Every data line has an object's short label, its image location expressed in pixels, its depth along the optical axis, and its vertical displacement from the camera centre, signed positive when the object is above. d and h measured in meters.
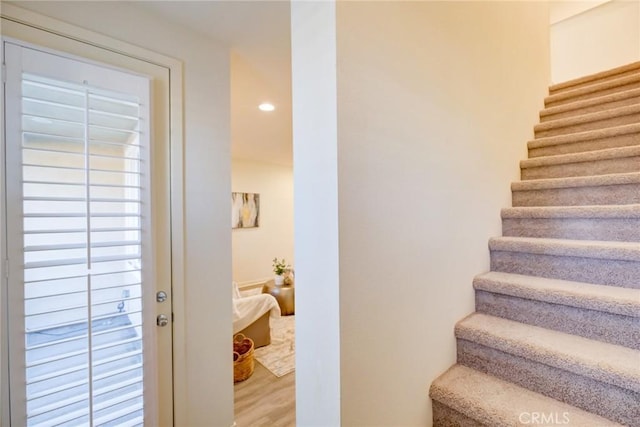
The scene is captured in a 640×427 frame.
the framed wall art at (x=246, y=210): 5.53 +0.17
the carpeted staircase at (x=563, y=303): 0.98 -0.39
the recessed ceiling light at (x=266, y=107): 2.84 +1.14
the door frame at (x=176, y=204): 1.58 +0.09
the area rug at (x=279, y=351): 2.96 -1.56
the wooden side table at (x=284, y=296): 4.56 -1.27
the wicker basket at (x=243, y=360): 2.70 -1.37
